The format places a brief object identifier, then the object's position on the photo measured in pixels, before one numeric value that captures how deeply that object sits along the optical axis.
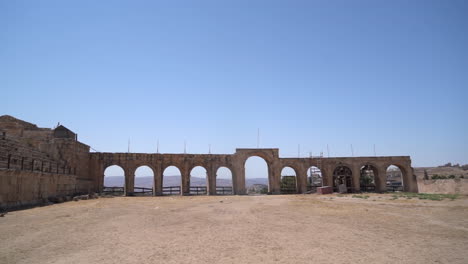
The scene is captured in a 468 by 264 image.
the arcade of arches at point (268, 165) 26.50
